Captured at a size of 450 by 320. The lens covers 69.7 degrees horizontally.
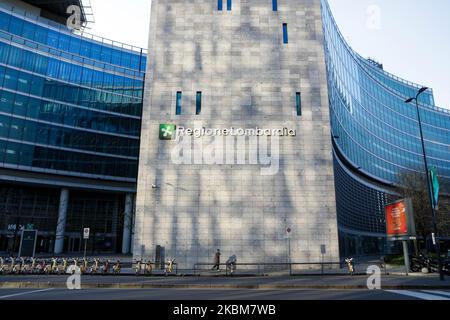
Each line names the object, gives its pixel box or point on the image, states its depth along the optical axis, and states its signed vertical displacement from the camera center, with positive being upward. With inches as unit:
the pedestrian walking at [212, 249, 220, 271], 1068.5 -61.5
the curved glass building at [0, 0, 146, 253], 2233.0 +795.2
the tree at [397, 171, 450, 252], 1567.4 +187.0
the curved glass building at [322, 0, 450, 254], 1876.2 +840.3
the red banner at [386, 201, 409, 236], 954.7 +68.5
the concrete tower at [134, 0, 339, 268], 1147.3 +378.6
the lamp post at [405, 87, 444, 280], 776.4 -5.5
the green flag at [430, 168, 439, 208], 951.6 +160.8
